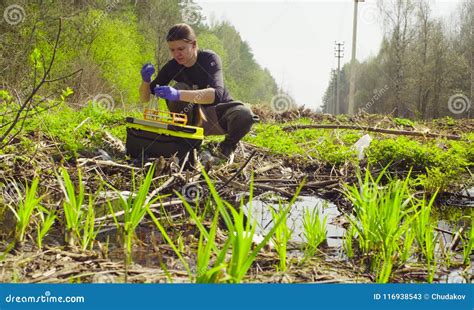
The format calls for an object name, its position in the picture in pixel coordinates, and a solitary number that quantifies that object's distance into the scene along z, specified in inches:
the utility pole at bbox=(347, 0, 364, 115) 785.6
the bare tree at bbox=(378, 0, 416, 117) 1264.8
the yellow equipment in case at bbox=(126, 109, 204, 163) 149.1
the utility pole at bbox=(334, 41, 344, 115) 2119.8
